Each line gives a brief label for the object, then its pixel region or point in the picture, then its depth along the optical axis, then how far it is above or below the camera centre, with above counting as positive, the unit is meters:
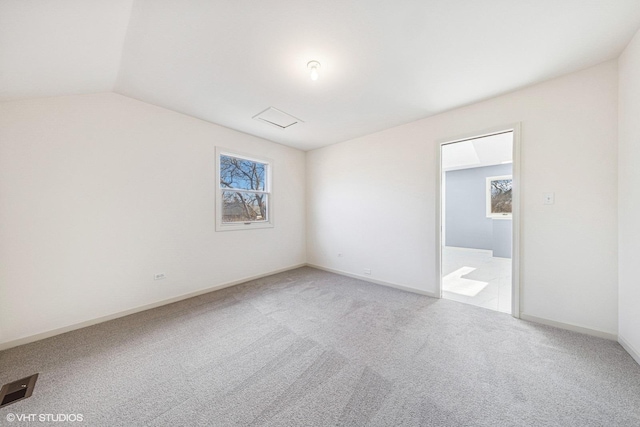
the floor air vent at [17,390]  1.40 -1.21
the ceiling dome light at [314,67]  1.95 +1.34
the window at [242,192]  3.53 +0.36
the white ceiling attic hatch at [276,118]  2.89 +1.35
